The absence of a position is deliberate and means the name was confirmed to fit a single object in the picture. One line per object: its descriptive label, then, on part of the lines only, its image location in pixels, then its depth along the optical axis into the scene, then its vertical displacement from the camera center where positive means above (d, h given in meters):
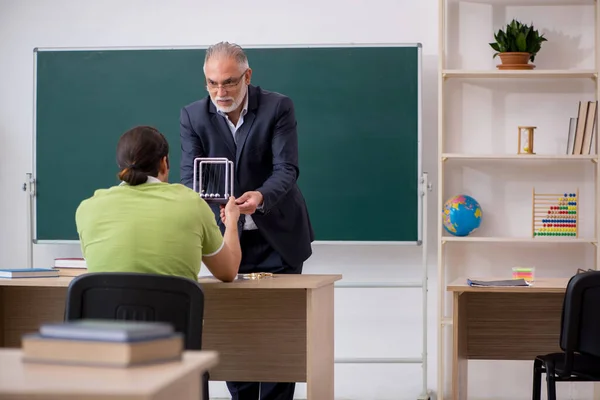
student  3.88 -0.02
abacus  7.59 -0.01
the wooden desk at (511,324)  6.31 -0.50
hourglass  7.50 +0.40
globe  7.52 -0.01
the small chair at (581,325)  4.91 -0.39
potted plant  7.46 +0.90
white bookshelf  7.77 +0.56
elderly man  5.13 +0.21
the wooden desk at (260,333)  4.96 -0.42
